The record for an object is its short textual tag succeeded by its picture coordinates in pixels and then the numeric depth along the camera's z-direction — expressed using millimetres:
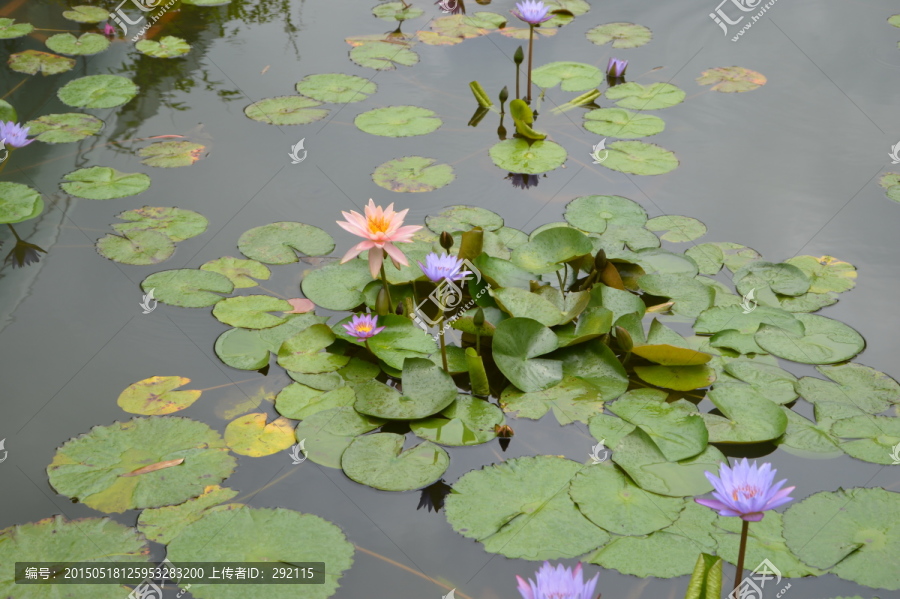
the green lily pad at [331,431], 1984
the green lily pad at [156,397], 2107
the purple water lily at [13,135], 2893
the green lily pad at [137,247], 2686
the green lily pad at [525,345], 2217
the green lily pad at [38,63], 3850
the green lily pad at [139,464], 1864
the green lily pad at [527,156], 3188
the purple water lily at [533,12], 3555
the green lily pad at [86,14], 4359
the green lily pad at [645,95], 3578
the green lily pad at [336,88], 3627
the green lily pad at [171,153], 3189
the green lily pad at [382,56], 3909
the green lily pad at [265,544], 1657
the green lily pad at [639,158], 3135
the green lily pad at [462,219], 2801
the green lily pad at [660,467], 1883
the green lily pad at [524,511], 1750
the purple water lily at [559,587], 1264
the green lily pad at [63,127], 3340
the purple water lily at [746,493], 1399
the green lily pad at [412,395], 2078
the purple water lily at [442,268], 2291
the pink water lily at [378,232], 2152
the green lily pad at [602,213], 2812
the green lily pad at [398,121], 3371
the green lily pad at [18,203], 2852
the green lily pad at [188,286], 2496
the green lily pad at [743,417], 2023
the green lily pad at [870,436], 1979
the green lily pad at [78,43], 4016
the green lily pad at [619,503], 1792
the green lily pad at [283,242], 2697
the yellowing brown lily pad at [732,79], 3678
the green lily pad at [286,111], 3463
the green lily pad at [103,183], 3002
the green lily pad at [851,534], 1688
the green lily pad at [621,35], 4090
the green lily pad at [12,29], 4160
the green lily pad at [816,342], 2283
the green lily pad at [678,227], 2766
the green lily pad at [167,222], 2803
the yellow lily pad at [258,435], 2002
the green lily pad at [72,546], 1655
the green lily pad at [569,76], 3734
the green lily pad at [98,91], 3596
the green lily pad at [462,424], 2035
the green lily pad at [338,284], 2471
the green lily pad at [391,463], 1909
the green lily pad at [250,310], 2404
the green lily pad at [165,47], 4004
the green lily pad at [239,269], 2578
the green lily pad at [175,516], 1775
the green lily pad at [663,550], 1692
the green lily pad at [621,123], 3383
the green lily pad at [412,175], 3033
